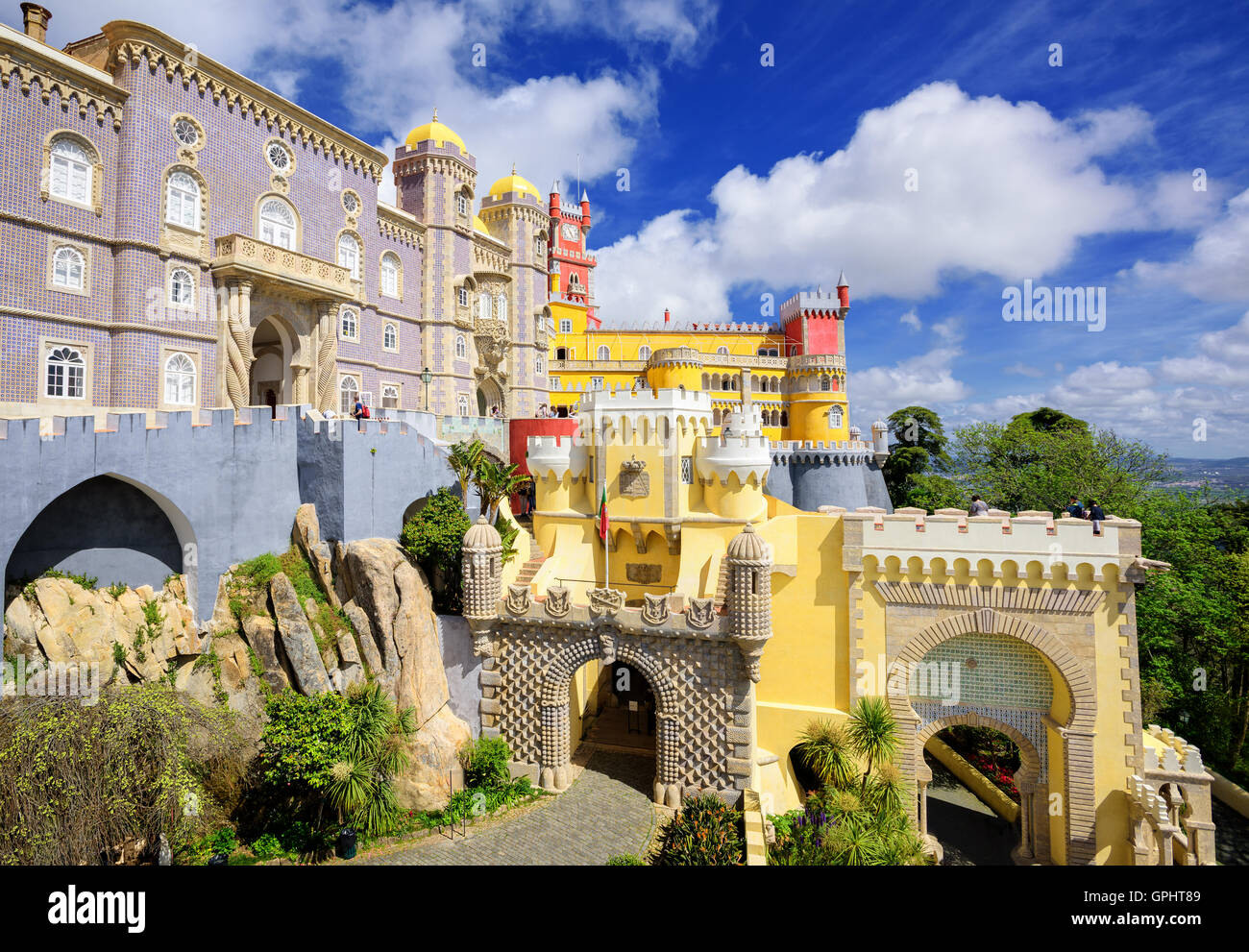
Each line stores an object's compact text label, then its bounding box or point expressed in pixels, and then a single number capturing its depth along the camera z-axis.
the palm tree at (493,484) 23.64
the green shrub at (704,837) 15.72
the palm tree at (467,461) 24.11
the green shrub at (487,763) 19.81
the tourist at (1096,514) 18.70
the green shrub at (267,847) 16.47
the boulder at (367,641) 20.55
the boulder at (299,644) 19.38
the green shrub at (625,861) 15.98
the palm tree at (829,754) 18.67
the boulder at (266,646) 19.55
